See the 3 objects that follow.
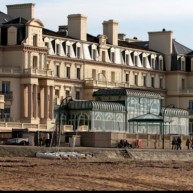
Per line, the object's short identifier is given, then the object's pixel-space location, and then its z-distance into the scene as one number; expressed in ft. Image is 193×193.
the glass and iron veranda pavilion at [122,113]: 407.64
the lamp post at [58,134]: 329.54
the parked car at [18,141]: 321.32
